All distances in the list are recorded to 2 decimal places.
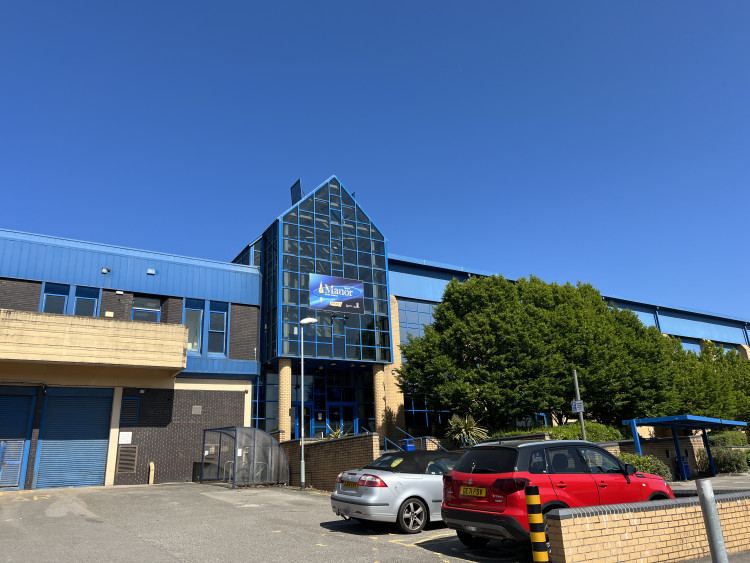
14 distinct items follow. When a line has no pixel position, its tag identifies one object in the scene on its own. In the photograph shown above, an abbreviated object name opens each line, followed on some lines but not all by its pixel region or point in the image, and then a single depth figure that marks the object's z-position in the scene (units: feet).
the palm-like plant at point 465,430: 77.97
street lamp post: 62.64
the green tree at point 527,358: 84.53
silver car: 31.04
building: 73.20
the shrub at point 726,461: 85.25
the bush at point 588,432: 73.03
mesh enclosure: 64.34
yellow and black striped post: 17.48
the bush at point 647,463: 58.54
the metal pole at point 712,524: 13.56
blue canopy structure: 67.51
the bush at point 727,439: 99.14
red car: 23.04
